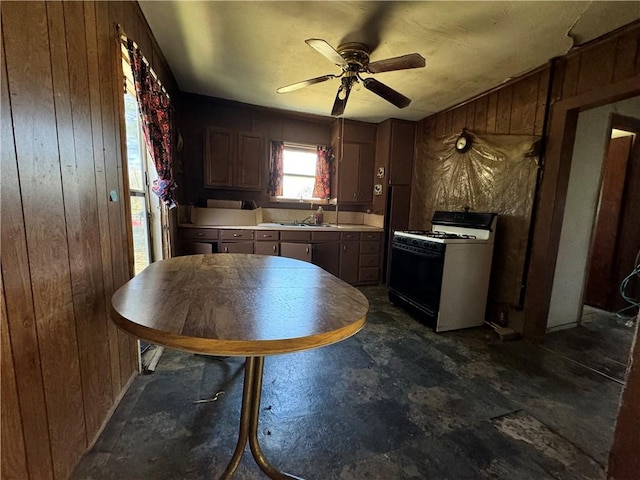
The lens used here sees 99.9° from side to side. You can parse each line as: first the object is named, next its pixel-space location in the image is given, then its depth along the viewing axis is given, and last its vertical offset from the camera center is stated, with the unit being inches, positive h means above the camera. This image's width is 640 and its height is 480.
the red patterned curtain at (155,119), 67.3 +22.3
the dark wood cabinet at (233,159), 140.9 +20.4
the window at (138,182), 87.7 +3.8
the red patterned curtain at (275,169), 157.3 +17.4
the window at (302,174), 160.1 +15.6
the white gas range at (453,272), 103.9 -26.7
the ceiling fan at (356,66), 71.3 +38.4
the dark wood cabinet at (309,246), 130.5 -24.3
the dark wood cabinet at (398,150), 156.0 +31.0
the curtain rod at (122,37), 60.2 +35.4
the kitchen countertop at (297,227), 134.1 -14.8
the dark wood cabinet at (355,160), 161.5 +25.4
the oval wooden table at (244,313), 28.4 -15.0
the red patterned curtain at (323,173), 167.2 +17.2
